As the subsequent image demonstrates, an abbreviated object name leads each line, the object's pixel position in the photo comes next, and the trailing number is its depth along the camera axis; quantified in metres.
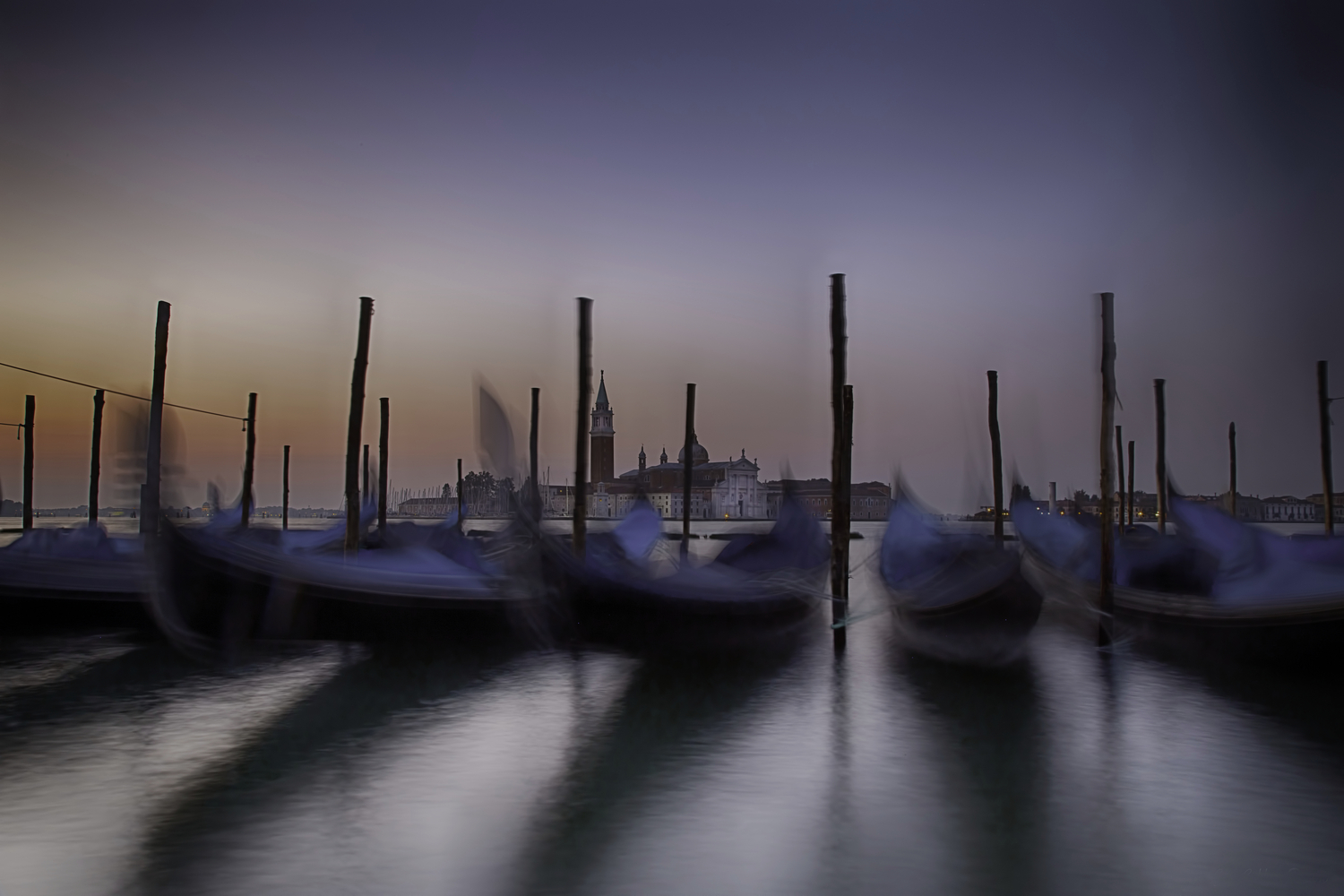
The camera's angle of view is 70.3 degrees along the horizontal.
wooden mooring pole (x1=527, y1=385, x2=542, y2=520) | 15.22
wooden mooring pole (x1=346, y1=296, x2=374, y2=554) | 10.13
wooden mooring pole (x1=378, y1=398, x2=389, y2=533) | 15.95
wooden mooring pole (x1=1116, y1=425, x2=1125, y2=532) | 19.67
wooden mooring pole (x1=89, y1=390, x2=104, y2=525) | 17.11
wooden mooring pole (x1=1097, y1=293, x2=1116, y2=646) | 7.97
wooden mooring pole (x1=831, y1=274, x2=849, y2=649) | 8.12
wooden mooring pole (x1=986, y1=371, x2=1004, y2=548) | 15.27
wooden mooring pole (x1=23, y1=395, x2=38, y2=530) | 16.36
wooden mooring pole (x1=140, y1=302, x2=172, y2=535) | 10.10
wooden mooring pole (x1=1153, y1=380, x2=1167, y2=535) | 15.68
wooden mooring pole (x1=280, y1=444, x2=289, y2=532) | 24.16
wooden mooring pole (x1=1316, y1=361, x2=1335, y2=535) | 13.67
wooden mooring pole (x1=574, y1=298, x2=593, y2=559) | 9.94
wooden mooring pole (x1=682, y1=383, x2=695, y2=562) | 15.39
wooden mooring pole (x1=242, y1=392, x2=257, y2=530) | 16.16
